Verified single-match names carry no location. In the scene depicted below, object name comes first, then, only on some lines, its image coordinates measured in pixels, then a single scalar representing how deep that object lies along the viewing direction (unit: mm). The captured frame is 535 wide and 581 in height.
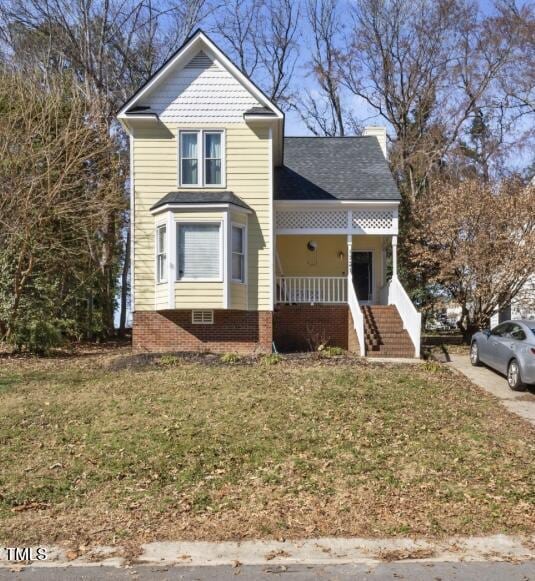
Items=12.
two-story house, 15969
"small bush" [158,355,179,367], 13948
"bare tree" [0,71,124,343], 17703
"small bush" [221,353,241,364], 14344
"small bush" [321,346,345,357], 15412
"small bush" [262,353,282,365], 13971
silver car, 12055
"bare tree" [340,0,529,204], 29828
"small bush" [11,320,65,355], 16391
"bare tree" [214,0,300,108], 34312
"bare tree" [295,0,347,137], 34188
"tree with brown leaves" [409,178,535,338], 18766
